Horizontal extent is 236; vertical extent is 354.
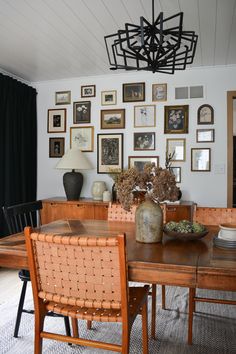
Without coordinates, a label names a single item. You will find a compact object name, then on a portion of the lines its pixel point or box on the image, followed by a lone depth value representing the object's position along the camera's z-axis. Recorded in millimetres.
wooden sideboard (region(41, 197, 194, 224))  3822
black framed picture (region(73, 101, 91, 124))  4359
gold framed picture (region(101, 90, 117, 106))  4250
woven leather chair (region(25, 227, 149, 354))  1364
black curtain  3883
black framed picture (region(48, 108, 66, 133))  4473
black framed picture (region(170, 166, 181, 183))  4029
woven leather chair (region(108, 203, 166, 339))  2709
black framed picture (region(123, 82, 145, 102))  4129
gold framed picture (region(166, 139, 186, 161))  4004
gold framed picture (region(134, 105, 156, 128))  4102
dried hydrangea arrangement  1806
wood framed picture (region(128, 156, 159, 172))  4121
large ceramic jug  1849
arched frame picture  3900
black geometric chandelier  1531
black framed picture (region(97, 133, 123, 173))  4227
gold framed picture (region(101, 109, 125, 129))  4223
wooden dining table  1410
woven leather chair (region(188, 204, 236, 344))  2453
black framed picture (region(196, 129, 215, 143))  3904
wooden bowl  1862
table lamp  3941
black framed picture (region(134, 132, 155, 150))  4113
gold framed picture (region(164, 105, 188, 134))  3984
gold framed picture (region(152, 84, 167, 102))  4047
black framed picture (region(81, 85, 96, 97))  4328
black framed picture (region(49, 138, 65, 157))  4496
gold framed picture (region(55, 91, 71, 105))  4449
